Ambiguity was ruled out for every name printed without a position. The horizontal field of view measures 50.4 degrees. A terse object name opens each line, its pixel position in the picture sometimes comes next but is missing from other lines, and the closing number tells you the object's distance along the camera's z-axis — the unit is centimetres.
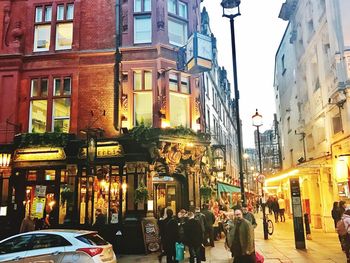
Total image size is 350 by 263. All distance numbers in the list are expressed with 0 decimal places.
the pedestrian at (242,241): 888
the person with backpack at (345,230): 1056
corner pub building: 1727
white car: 938
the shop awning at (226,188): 2859
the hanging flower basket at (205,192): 1858
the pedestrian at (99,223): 1628
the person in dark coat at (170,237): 1173
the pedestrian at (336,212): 1514
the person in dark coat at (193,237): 1143
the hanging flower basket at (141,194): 1623
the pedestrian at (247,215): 1210
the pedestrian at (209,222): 1652
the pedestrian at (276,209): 3102
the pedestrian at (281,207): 3146
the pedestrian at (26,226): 1462
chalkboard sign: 1573
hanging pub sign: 1745
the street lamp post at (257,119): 1534
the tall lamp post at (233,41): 1123
